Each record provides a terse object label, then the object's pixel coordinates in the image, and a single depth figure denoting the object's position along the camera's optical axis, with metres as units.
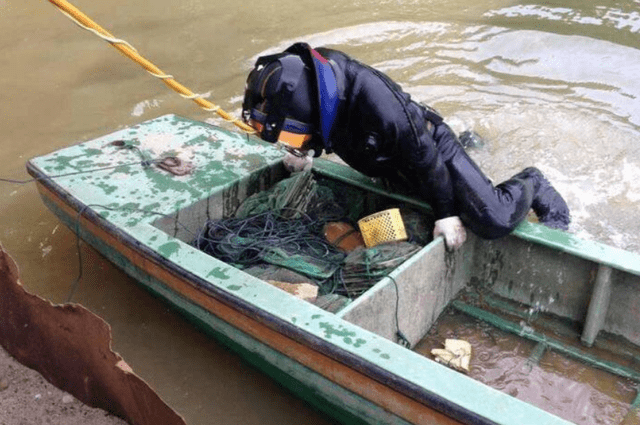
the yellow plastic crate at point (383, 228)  3.29
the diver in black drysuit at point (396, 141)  2.98
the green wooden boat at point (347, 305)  2.40
